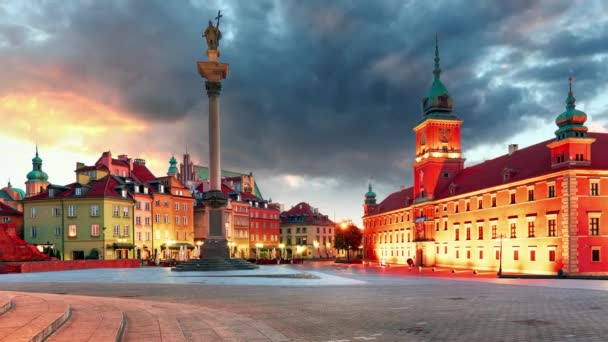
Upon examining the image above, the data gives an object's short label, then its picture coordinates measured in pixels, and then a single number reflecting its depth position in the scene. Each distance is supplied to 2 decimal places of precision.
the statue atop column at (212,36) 53.53
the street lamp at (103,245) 79.38
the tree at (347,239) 118.56
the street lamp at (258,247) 119.18
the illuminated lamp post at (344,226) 117.72
